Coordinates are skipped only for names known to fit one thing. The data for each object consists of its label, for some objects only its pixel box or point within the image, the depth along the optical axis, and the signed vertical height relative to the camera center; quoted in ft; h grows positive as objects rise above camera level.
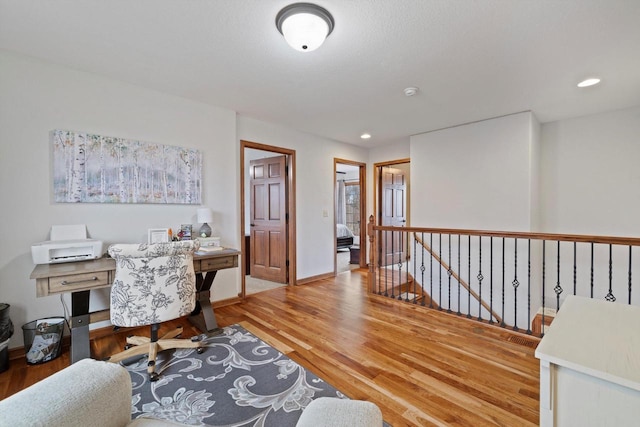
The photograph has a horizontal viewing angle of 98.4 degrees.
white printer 7.02 -0.91
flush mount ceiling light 5.65 +3.92
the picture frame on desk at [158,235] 9.29 -0.80
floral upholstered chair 6.51 -1.85
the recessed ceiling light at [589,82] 8.75 +4.05
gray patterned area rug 5.36 -3.95
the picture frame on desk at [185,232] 9.91 -0.75
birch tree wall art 8.04 +1.34
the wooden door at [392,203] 18.48 +0.40
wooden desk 6.35 -1.72
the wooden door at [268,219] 14.67 -0.48
